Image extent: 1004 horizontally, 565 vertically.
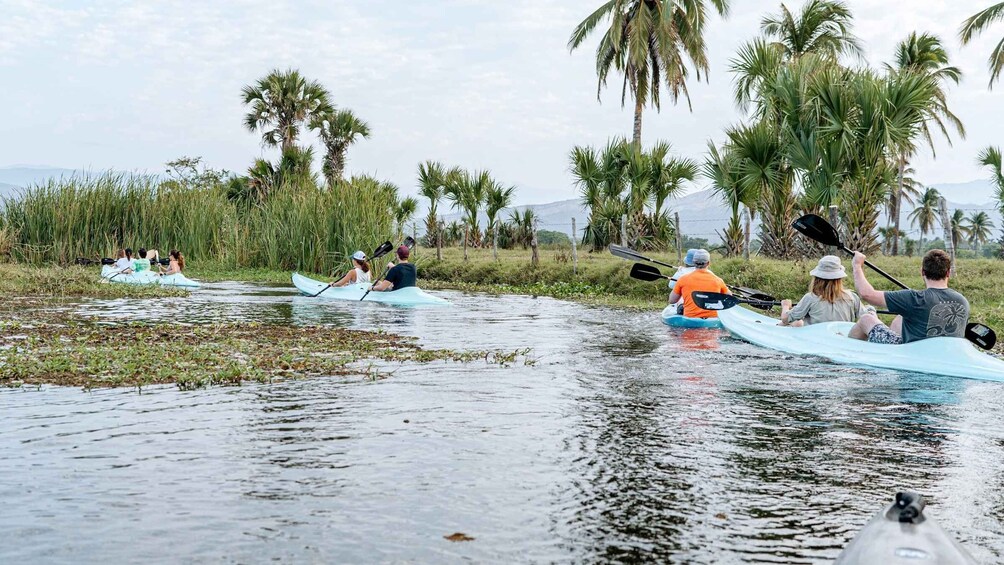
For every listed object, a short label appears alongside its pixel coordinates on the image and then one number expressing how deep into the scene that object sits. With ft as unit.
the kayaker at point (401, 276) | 61.52
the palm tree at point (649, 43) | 109.09
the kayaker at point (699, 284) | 47.50
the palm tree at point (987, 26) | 84.94
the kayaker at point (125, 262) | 81.09
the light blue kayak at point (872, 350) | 30.27
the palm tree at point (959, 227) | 238.85
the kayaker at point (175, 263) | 78.97
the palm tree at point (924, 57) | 121.60
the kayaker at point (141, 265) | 80.50
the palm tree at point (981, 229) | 269.13
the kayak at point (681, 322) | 47.55
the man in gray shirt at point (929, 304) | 29.66
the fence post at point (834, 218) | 63.20
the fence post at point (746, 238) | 70.90
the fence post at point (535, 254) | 86.74
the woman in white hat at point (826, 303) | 37.32
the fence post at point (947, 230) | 58.03
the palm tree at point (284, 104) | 144.25
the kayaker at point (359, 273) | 67.36
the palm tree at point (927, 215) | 240.32
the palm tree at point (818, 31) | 106.01
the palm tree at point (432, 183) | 130.11
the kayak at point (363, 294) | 61.21
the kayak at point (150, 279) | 77.82
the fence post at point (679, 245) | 77.87
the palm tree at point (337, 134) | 142.20
